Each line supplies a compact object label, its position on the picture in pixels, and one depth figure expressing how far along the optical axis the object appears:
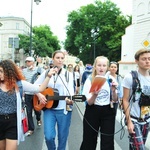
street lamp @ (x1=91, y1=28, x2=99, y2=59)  31.53
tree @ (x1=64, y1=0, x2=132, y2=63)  30.77
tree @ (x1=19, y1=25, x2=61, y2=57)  50.69
